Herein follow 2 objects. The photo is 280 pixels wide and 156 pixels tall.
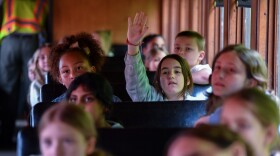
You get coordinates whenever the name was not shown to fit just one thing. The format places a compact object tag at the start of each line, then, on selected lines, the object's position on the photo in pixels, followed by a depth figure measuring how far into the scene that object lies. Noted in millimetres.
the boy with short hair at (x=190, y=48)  5184
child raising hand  4250
